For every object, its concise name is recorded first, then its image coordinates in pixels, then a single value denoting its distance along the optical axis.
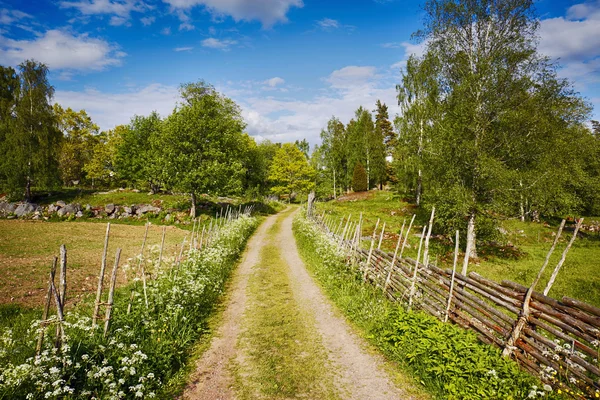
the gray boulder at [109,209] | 34.59
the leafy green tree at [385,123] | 64.31
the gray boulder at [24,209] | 32.08
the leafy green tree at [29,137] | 34.28
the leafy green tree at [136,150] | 41.22
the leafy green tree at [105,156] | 47.81
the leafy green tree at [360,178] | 51.47
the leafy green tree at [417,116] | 20.61
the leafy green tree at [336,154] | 56.62
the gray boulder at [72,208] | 33.22
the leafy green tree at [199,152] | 29.36
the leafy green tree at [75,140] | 49.31
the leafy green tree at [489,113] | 16.56
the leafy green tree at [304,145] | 87.88
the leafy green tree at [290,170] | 51.72
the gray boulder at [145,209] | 34.53
